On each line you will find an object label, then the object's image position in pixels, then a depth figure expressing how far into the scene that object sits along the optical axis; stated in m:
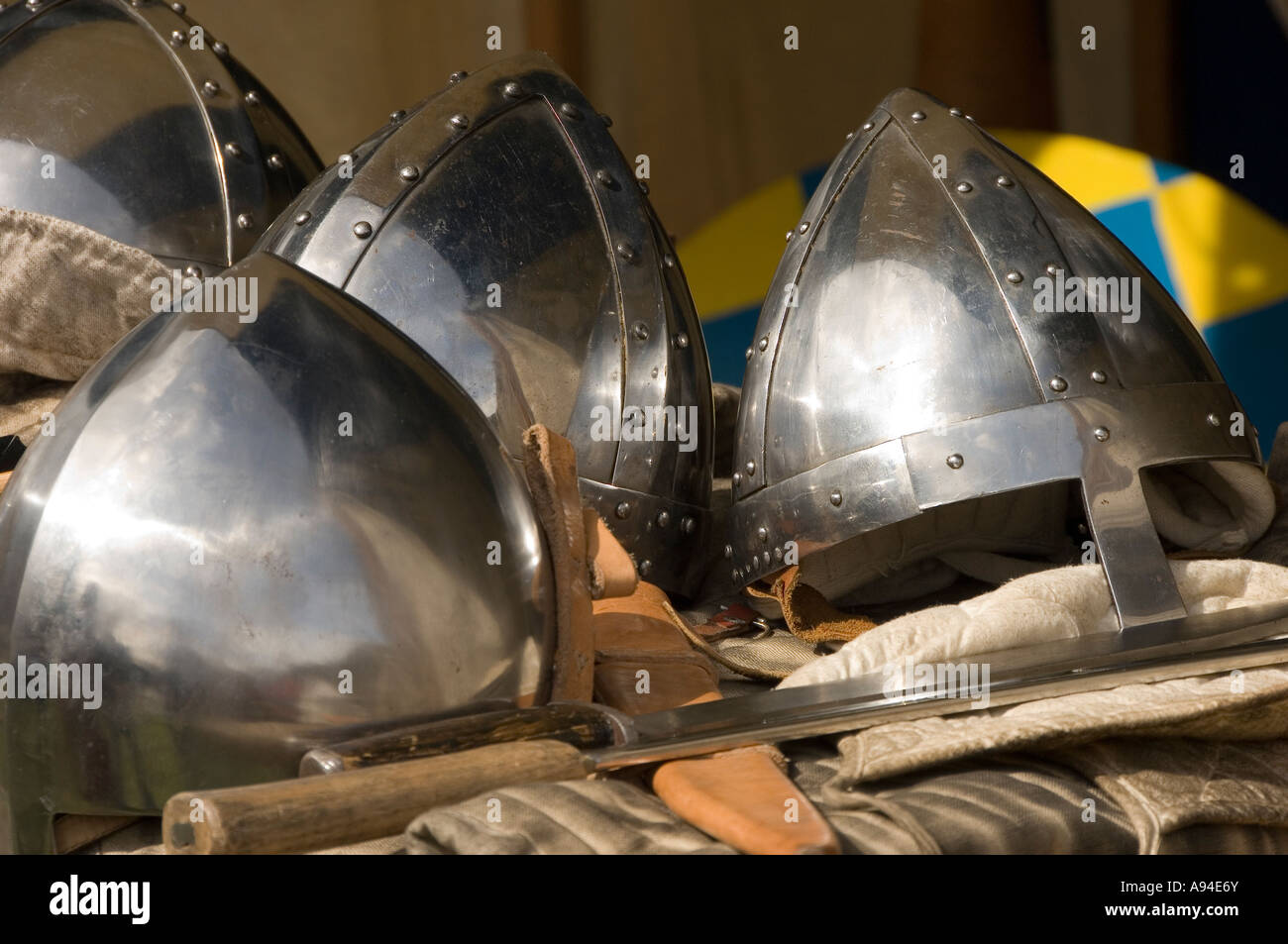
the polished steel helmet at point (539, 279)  1.08
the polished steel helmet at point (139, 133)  1.19
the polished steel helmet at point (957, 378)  1.00
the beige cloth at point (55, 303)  1.13
